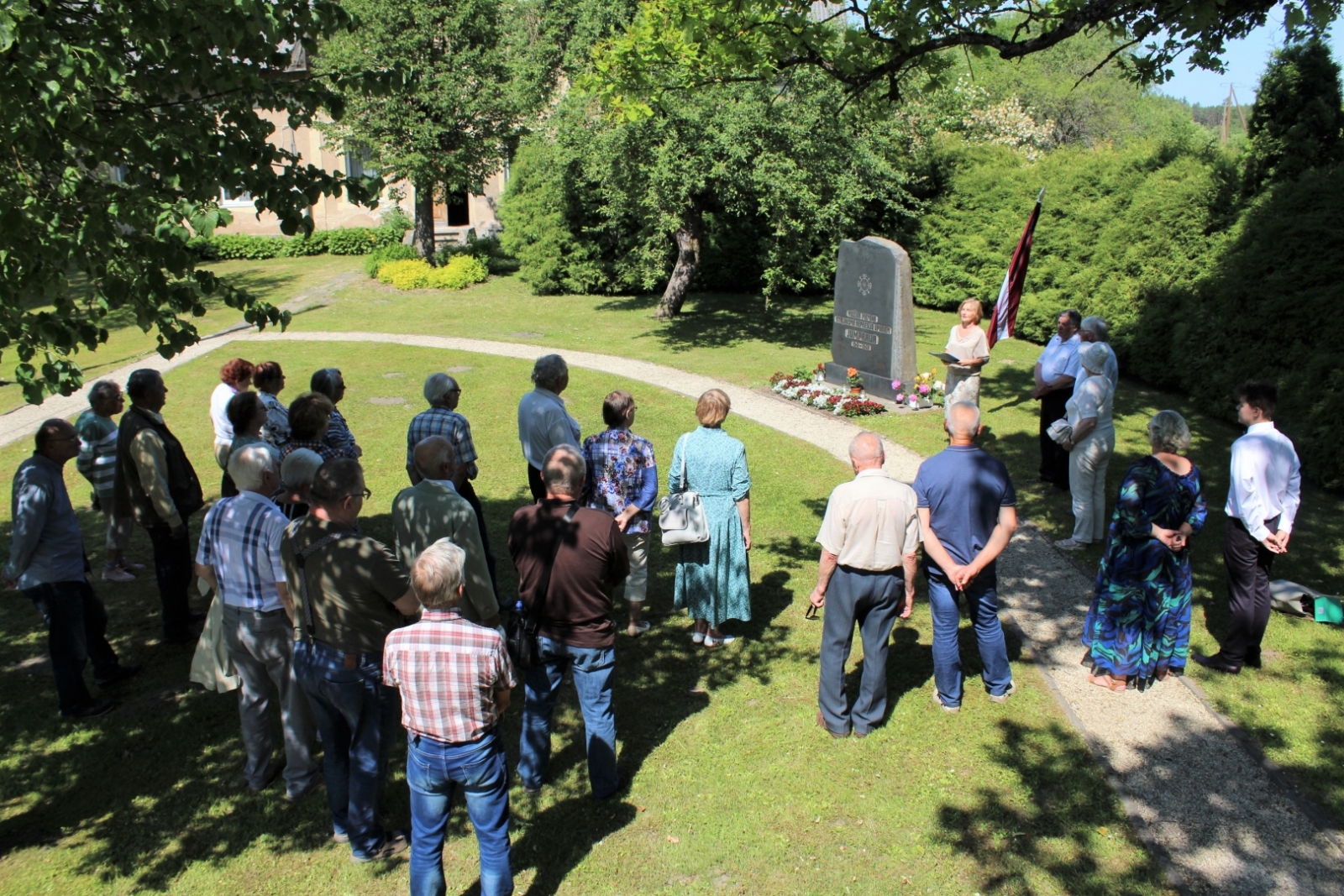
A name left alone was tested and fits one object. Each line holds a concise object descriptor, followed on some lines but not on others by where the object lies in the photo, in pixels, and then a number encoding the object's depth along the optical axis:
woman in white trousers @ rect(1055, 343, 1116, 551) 7.87
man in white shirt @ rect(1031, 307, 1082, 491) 9.19
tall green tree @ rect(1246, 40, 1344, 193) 12.34
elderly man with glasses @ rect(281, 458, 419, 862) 4.14
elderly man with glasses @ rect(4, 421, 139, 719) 5.46
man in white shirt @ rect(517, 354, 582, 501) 6.60
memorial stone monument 13.10
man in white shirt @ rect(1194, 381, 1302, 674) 5.78
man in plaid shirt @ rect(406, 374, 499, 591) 6.48
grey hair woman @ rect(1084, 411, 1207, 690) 5.50
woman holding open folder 10.41
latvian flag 12.22
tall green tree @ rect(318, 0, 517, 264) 22.64
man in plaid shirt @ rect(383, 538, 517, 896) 3.66
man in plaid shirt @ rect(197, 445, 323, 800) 4.76
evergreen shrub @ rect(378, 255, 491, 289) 23.27
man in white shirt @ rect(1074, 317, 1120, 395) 8.15
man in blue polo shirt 5.26
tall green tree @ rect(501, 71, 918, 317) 15.94
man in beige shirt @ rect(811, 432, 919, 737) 5.04
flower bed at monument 12.66
